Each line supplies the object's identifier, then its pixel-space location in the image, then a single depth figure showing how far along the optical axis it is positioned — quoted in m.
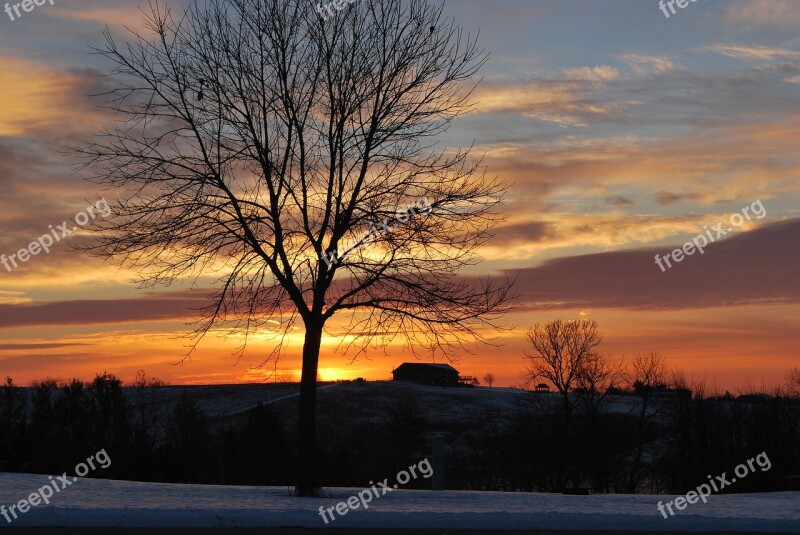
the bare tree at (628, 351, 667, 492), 68.31
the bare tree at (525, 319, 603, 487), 75.12
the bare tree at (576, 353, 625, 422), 73.44
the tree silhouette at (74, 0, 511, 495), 18.97
